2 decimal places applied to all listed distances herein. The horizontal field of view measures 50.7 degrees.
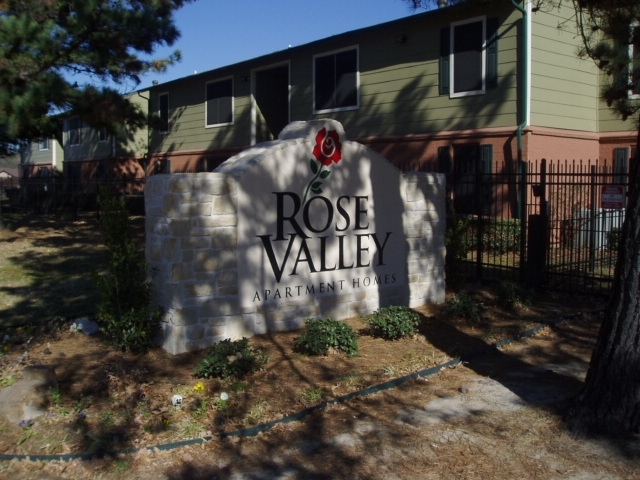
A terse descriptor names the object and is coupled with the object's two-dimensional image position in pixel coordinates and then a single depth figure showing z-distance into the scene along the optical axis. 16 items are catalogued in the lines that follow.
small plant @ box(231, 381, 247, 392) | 5.39
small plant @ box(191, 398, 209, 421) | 4.92
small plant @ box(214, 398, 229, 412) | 5.04
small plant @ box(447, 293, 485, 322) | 7.71
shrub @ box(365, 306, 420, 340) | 6.91
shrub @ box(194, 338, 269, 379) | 5.63
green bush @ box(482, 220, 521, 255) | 11.84
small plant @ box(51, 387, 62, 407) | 5.09
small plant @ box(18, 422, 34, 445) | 4.61
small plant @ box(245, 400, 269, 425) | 4.86
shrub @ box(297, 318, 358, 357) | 6.32
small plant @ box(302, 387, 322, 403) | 5.27
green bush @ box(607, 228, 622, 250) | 10.90
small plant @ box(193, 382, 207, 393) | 5.35
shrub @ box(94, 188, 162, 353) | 6.31
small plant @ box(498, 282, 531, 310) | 8.34
